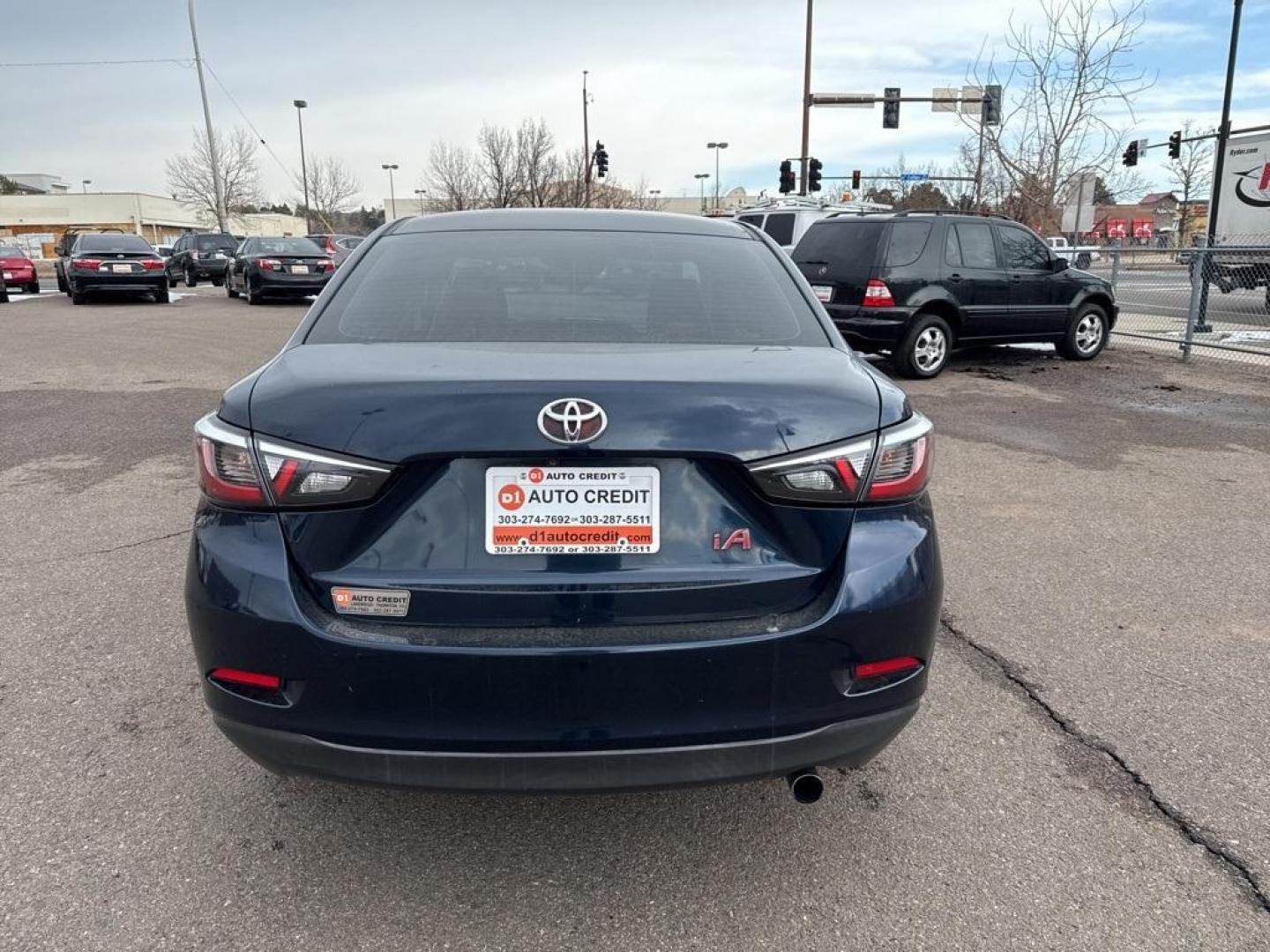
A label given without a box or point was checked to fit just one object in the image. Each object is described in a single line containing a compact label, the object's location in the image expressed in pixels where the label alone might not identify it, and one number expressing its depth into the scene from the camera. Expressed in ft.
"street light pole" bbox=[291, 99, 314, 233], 188.93
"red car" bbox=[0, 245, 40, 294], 82.69
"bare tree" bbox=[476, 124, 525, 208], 130.93
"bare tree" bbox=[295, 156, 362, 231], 212.64
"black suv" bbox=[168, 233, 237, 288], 99.71
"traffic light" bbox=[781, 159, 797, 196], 96.12
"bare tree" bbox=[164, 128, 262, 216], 208.13
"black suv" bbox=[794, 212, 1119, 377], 35.17
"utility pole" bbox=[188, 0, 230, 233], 129.74
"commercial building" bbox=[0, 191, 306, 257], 267.39
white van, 50.96
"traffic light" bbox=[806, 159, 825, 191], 94.22
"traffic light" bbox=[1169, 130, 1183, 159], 114.62
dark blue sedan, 6.59
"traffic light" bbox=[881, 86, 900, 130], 89.45
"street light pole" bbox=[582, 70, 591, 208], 126.00
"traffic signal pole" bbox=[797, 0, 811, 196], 87.40
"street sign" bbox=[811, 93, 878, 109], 88.79
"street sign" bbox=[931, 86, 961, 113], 82.79
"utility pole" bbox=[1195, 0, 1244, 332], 63.72
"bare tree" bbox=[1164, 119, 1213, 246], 144.36
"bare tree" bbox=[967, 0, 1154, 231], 62.49
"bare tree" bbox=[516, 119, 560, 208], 130.68
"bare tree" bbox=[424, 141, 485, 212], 141.18
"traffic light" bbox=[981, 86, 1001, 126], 68.28
